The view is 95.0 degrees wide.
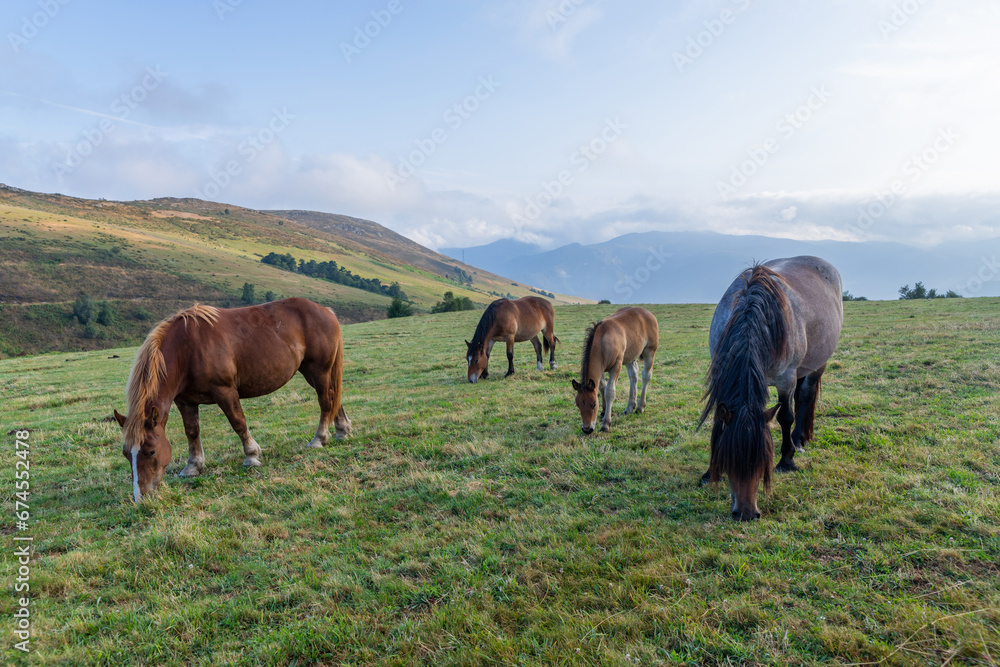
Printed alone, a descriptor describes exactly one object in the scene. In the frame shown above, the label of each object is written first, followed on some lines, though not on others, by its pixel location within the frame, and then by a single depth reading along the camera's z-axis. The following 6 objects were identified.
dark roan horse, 4.50
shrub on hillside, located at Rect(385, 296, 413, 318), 51.51
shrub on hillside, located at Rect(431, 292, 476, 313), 50.19
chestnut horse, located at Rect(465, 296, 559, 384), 14.24
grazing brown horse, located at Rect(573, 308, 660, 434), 7.86
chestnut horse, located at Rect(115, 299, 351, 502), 5.90
